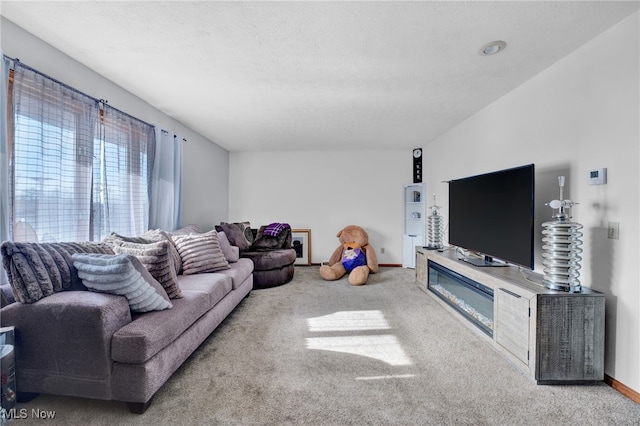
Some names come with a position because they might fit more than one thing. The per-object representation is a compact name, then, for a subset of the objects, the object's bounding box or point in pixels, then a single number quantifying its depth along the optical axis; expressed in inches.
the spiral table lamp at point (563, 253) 68.6
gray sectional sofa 56.4
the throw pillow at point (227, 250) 134.3
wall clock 202.4
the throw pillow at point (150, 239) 86.7
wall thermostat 69.4
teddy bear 170.4
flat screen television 83.0
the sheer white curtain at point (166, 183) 121.6
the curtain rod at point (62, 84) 68.2
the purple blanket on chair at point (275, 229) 176.9
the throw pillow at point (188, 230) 123.8
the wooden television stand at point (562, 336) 66.8
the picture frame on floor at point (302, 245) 212.5
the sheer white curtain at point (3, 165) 63.4
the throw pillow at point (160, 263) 77.3
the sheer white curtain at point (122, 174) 94.6
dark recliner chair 150.8
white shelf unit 199.2
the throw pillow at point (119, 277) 61.8
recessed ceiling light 74.2
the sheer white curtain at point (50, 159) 69.1
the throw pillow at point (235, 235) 160.2
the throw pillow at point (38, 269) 56.7
